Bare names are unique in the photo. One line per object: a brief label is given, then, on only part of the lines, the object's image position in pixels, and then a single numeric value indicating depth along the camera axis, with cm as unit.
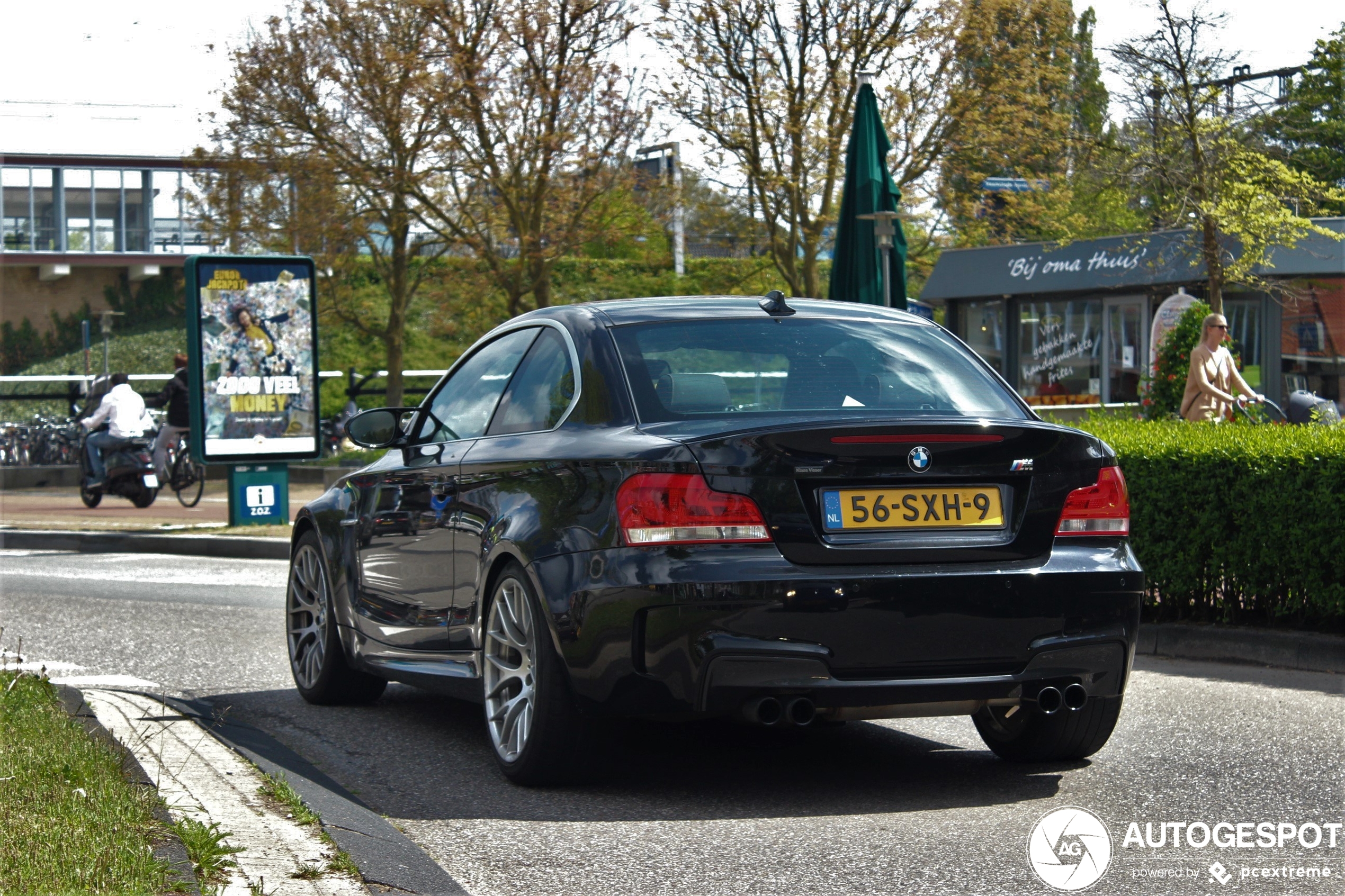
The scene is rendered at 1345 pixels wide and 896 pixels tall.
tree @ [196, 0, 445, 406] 2727
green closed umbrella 1602
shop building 2897
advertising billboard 1752
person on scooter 2227
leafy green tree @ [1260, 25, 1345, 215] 3055
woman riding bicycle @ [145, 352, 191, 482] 2256
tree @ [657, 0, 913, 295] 2809
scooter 2203
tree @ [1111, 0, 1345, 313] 2630
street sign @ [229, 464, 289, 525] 1780
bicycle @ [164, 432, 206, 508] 2294
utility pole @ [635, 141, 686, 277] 2871
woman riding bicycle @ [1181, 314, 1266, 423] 1368
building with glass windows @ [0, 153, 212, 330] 5794
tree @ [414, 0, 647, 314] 2625
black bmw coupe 480
